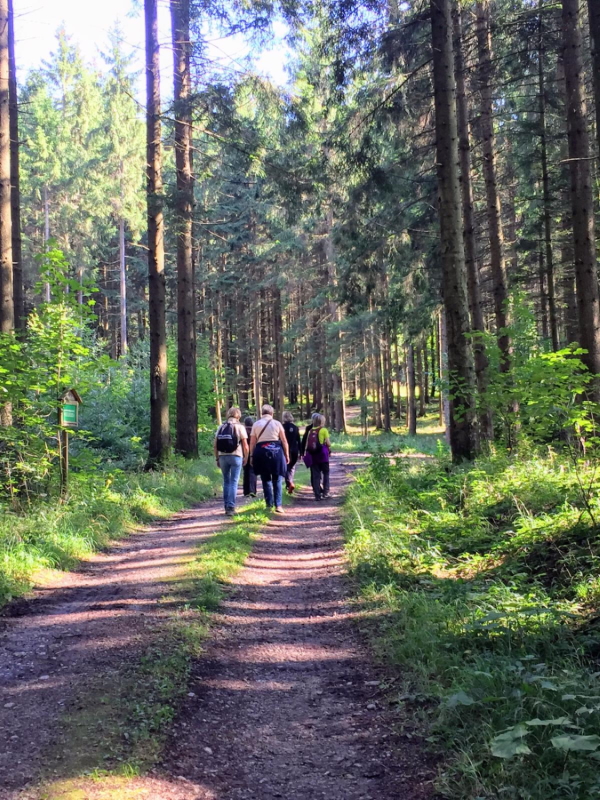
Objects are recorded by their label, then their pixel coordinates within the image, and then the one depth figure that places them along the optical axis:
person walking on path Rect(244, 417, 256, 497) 12.24
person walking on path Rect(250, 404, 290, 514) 10.01
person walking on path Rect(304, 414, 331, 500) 12.28
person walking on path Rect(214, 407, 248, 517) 9.78
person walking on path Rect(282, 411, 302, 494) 13.62
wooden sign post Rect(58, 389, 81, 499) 8.98
